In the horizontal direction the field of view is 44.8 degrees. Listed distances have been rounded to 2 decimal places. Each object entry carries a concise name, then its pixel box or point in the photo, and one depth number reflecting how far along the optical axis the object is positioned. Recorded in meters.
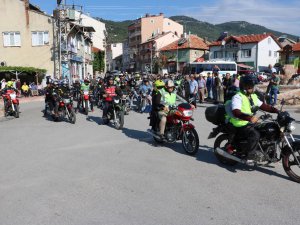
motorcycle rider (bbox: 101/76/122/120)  11.73
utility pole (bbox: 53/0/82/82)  34.47
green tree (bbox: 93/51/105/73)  67.06
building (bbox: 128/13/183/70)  100.38
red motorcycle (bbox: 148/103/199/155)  7.42
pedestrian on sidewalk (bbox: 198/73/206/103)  18.83
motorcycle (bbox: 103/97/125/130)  11.09
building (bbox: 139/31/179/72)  88.94
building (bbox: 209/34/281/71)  68.44
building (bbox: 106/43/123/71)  131.25
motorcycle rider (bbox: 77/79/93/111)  15.45
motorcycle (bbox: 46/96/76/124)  12.69
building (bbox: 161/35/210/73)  78.38
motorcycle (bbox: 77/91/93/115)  15.18
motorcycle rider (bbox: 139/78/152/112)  15.77
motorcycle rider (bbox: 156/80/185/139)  8.05
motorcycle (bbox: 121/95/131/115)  15.00
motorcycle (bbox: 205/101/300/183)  5.43
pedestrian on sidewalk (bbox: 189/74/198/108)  17.66
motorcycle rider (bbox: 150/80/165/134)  8.09
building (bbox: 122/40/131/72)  120.84
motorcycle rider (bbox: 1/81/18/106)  14.73
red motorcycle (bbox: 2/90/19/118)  14.49
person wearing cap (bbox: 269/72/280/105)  16.09
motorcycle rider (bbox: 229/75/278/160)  5.66
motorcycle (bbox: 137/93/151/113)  15.69
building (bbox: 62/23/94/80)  37.16
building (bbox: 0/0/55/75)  34.50
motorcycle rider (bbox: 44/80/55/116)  13.75
